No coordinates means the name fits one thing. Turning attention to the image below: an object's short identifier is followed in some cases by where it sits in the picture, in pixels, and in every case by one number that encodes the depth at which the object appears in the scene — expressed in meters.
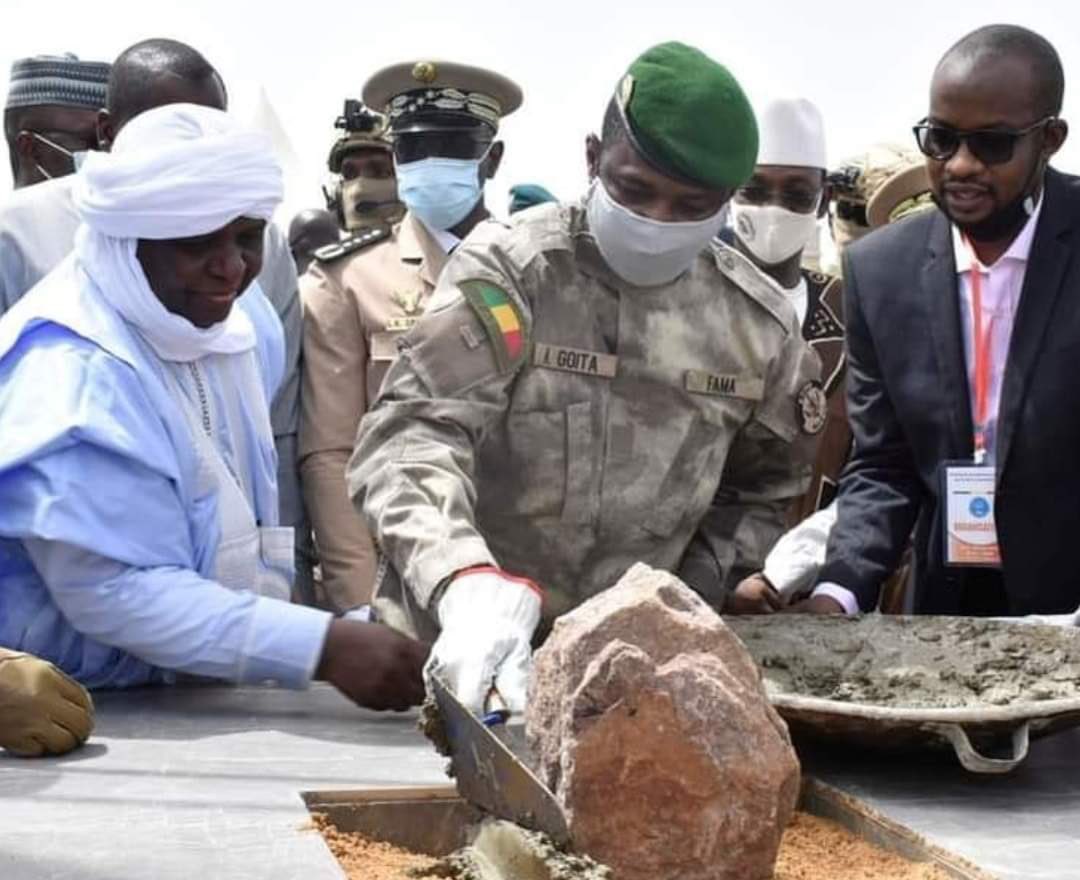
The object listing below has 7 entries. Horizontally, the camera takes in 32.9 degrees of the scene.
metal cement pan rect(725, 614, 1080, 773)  2.46
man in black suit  3.57
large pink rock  2.13
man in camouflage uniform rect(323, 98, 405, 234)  6.51
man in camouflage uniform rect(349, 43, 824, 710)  3.18
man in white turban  2.95
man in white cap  5.05
